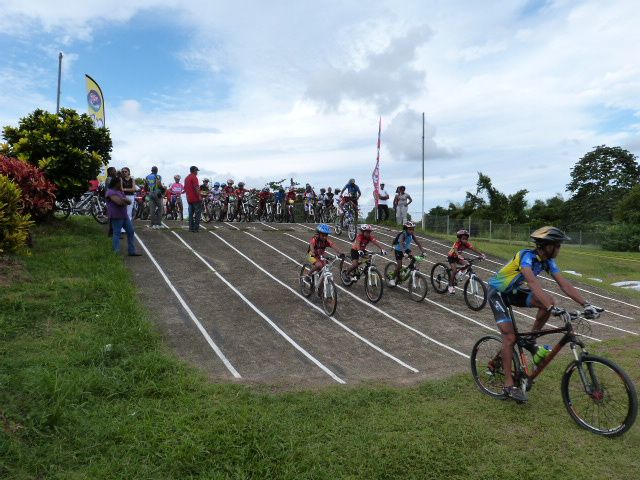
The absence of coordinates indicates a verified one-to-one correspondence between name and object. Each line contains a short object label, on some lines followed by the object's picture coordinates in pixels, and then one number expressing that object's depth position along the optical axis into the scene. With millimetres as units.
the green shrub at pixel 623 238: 33500
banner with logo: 21781
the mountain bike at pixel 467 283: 11250
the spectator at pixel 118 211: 11773
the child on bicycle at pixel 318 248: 10758
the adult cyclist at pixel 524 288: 5062
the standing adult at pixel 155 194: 16094
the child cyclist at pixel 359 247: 11859
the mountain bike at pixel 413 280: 11622
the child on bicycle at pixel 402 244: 12186
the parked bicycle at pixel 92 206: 17219
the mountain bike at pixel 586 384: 4555
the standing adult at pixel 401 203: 20266
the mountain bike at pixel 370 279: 11281
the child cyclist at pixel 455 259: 12086
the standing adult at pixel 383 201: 20703
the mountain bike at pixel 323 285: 10039
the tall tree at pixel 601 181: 49000
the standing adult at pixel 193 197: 15867
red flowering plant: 11477
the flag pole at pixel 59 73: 26875
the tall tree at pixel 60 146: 13141
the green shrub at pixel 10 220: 9648
